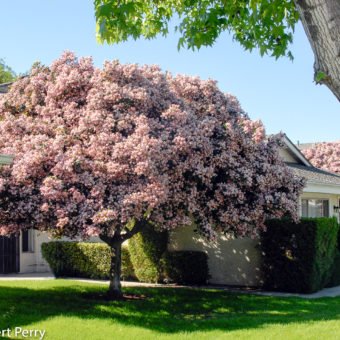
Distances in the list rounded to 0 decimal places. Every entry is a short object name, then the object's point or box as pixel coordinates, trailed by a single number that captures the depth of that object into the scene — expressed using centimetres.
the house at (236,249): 1741
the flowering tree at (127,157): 1142
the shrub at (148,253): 1797
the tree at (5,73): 5417
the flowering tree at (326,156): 3856
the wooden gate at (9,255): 1983
